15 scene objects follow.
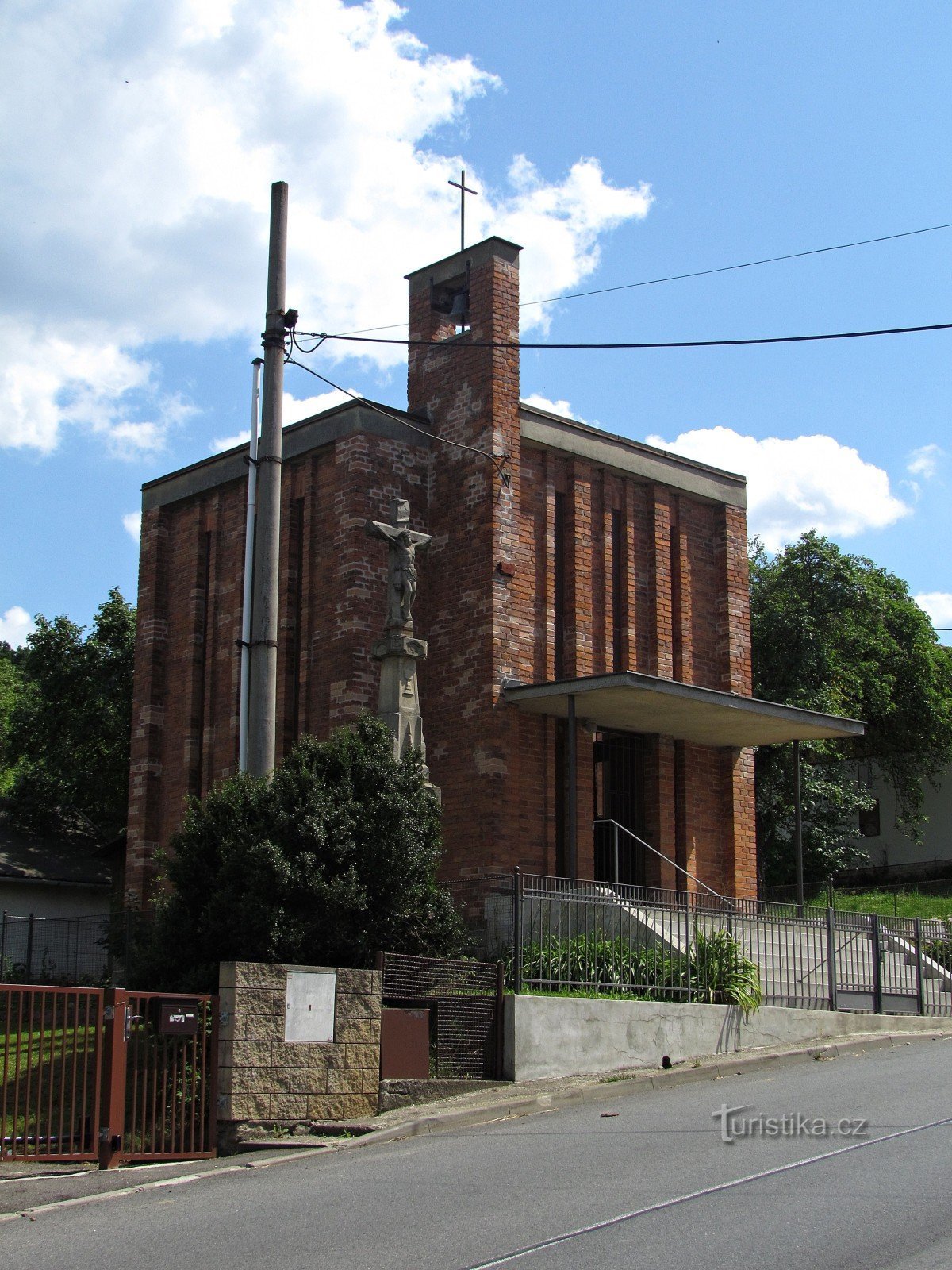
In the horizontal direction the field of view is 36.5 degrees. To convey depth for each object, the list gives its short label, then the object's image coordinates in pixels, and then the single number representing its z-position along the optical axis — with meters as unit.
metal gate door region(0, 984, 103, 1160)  10.76
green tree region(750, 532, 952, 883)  33.75
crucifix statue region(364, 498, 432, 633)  18.03
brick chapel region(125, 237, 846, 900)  20.28
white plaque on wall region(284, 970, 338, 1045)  12.59
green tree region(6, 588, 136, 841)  31.53
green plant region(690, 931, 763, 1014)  16.97
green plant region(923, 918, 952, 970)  21.83
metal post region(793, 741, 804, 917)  21.55
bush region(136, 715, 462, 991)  14.10
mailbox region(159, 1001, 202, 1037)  11.61
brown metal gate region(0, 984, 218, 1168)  11.05
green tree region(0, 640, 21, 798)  54.01
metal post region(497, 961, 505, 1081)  14.49
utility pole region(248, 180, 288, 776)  13.55
